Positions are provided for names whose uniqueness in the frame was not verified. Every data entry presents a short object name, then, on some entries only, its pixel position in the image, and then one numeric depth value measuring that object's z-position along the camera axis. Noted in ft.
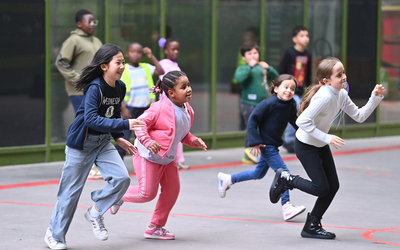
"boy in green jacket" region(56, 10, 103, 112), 62.59
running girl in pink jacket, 39.93
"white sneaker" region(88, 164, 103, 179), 61.41
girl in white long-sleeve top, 40.93
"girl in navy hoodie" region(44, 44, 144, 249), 37.91
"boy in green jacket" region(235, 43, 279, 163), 69.92
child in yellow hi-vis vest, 63.21
